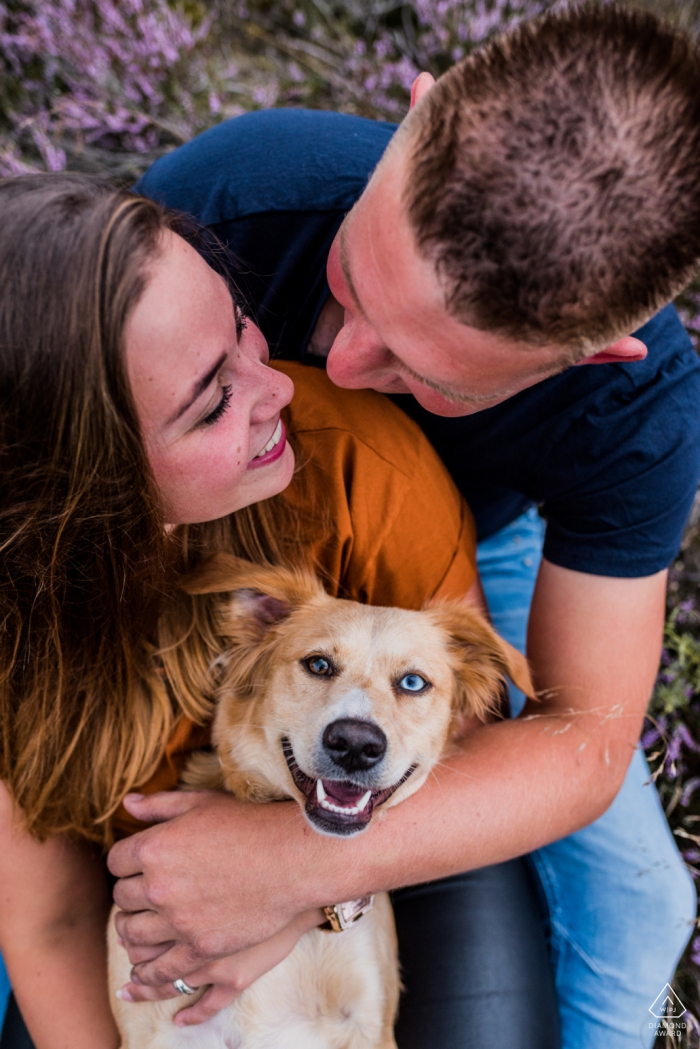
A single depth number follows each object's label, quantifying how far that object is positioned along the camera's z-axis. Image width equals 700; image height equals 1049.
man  0.83
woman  0.87
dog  0.97
